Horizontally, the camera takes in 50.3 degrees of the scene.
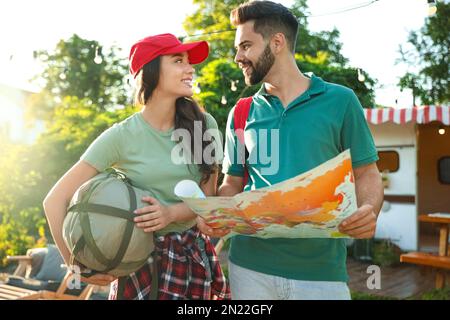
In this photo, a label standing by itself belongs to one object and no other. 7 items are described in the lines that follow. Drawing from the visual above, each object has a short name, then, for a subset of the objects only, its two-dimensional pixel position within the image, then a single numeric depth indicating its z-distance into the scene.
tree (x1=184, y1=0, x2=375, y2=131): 9.41
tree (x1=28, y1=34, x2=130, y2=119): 27.09
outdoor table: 6.38
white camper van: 8.68
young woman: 1.66
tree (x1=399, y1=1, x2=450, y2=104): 17.59
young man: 1.62
